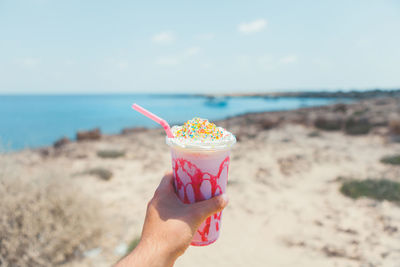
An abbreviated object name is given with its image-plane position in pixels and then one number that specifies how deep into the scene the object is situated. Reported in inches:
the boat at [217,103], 2393.9
